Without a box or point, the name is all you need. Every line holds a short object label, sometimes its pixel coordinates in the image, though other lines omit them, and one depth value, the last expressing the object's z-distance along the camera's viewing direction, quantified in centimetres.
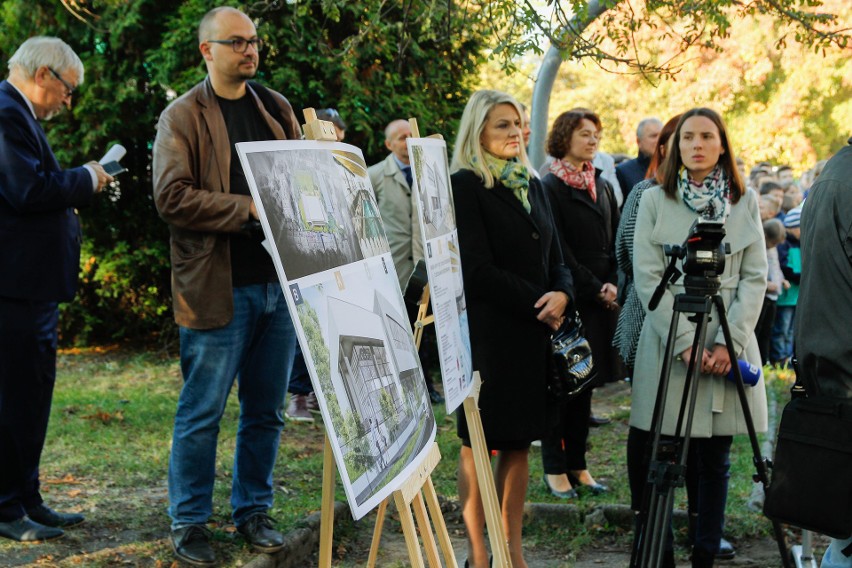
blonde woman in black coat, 433
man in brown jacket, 420
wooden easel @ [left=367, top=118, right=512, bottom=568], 388
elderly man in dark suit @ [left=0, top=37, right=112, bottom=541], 448
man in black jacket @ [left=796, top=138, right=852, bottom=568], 295
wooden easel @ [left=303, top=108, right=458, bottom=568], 285
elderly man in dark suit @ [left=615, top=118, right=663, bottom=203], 770
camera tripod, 398
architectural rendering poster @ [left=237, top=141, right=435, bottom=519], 266
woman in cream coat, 453
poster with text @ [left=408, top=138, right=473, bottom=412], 366
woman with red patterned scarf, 607
